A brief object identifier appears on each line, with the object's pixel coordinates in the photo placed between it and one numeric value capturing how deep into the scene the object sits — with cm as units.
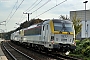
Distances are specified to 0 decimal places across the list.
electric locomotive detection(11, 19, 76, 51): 1534
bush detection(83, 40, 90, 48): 1708
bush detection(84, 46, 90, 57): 1485
